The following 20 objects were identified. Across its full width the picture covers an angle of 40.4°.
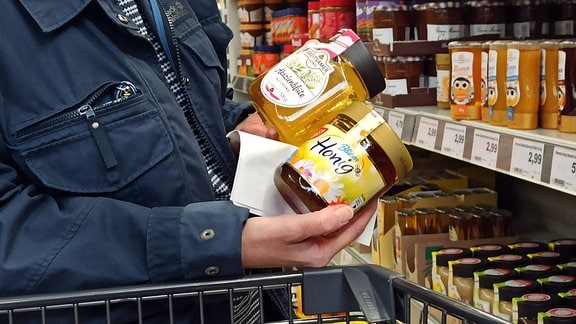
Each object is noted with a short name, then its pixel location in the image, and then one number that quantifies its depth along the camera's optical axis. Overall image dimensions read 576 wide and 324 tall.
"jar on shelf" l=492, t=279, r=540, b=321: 1.57
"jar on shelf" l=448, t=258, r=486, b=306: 1.75
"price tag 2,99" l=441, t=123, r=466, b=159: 1.75
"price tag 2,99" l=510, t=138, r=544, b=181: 1.46
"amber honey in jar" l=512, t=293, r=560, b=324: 1.47
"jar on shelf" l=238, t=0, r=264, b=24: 3.94
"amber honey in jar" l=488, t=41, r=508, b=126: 1.71
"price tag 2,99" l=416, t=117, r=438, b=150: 1.88
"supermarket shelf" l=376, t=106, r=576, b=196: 1.40
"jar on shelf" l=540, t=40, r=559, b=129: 1.61
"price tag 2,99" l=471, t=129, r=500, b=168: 1.62
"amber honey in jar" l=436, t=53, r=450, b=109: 2.04
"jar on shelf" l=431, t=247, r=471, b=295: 1.84
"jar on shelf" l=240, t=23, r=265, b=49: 4.00
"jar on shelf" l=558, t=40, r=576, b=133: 1.55
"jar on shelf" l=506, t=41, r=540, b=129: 1.63
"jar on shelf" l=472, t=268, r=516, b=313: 1.65
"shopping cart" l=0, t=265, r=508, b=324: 0.84
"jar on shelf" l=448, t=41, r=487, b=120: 1.83
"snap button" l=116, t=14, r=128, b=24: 0.99
